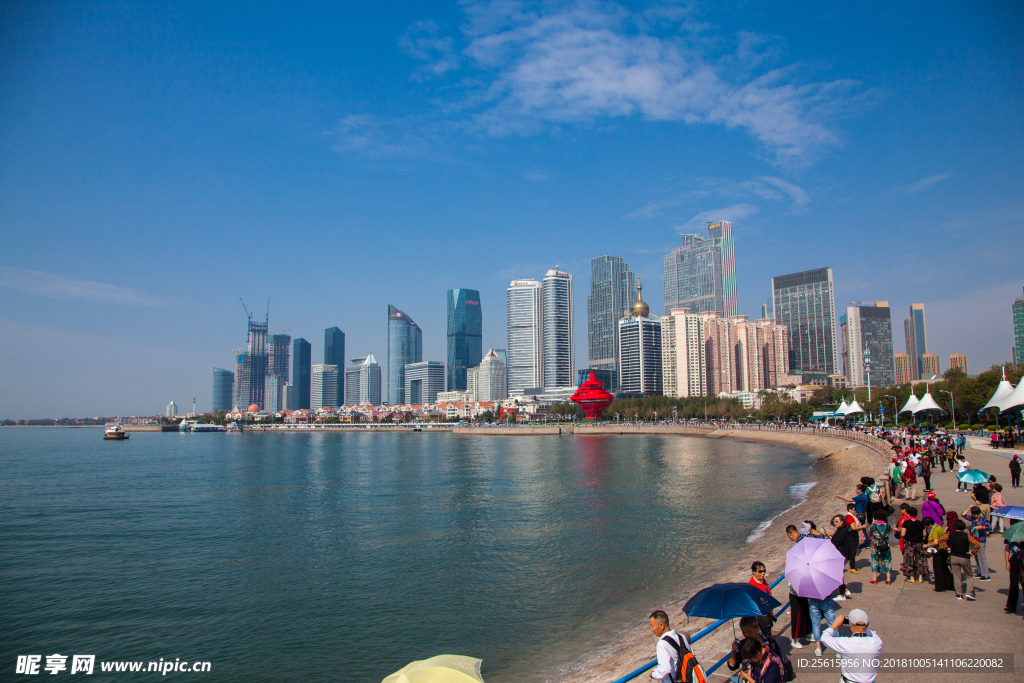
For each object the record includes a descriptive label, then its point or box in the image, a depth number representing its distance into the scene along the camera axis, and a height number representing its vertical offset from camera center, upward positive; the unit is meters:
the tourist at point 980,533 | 11.05 -2.94
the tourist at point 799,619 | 8.84 -3.61
